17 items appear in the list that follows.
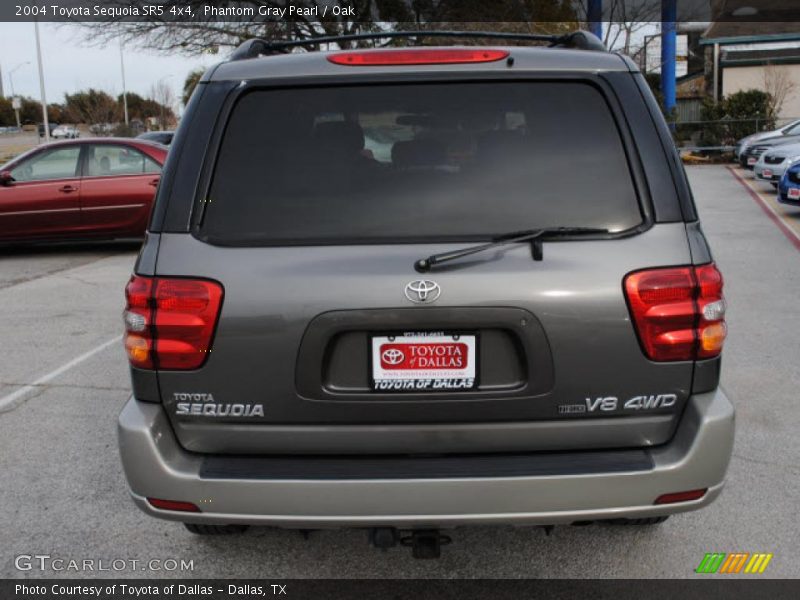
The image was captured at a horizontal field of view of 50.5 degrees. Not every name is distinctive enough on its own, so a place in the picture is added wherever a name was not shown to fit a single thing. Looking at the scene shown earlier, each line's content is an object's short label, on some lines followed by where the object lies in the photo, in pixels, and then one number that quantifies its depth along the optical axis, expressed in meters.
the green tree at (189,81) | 58.56
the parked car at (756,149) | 21.81
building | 32.88
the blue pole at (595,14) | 32.31
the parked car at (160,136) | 24.91
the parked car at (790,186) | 13.79
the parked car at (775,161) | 17.78
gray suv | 2.56
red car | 11.80
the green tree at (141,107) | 69.56
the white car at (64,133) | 61.55
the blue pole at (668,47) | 33.72
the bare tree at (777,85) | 31.47
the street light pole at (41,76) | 39.94
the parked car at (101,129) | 51.06
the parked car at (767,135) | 23.06
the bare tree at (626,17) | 32.81
